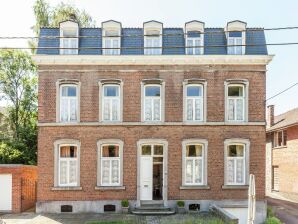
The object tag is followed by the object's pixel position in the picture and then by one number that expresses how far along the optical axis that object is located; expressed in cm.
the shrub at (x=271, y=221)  1288
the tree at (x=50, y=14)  2104
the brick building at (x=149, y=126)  1337
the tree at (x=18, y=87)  2354
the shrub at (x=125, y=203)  1309
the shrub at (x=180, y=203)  1314
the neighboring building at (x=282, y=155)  1955
